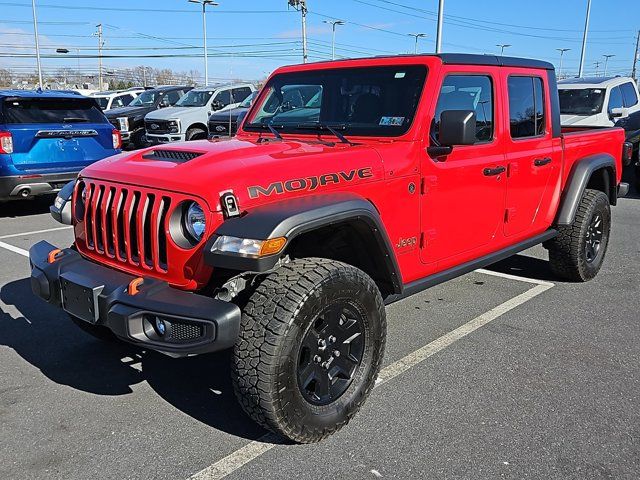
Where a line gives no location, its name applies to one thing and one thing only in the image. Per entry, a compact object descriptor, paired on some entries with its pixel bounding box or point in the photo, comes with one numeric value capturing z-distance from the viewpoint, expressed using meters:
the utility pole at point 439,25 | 23.75
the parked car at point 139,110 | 17.13
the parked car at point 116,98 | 21.42
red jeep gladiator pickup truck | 2.62
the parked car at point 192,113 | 15.45
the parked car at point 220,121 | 14.01
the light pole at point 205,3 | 35.78
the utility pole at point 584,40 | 36.22
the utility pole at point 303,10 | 37.14
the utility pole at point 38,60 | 39.25
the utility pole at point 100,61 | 67.12
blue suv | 7.78
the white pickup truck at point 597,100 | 11.31
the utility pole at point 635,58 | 65.63
